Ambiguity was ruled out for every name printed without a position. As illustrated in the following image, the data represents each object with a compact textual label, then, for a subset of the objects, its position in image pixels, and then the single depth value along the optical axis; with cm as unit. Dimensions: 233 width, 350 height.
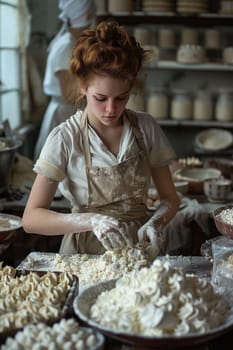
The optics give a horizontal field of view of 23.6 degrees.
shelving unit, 473
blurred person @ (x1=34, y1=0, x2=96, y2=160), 402
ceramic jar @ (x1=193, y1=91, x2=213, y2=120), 482
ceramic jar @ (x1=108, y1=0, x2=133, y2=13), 468
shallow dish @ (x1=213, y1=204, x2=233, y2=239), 163
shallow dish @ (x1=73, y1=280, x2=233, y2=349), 118
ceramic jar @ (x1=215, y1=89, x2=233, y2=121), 477
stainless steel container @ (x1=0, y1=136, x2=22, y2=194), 293
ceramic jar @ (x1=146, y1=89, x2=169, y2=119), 483
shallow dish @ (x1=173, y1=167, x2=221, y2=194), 330
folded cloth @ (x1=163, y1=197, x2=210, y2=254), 295
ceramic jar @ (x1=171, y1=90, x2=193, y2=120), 484
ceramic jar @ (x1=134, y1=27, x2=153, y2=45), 470
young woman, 179
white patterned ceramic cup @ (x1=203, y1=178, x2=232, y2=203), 312
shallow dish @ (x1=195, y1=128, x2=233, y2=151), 471
